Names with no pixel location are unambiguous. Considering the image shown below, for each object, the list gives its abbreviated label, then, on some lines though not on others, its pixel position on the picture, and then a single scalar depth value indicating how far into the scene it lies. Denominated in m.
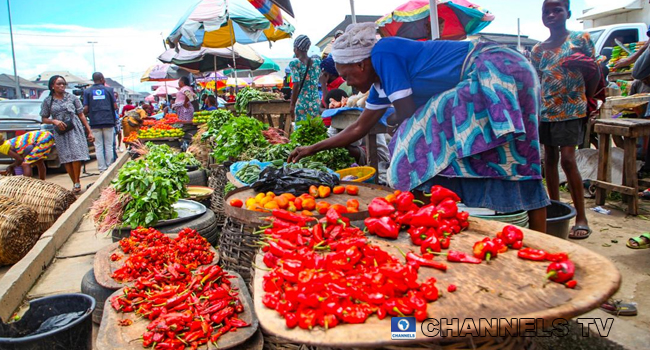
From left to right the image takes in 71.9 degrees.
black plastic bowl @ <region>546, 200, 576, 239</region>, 3.29
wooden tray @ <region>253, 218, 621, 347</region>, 1.39
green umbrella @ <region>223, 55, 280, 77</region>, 21.43
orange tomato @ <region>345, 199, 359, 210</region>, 2.75
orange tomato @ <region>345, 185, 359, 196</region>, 3.21
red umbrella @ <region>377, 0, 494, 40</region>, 7.43
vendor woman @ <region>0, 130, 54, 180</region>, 8.62
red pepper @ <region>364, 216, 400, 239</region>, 2.15
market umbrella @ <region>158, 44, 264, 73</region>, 14.72
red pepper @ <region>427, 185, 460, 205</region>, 2.33
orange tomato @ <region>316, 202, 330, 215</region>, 2.69
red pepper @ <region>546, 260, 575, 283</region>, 1.60
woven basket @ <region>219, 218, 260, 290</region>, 2.81
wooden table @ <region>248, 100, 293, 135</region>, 8.16
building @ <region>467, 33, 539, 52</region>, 12.48
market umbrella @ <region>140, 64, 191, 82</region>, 21.69
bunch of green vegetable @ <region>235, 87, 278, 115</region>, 8.52
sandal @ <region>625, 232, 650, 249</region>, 4.04
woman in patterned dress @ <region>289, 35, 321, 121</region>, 7.40
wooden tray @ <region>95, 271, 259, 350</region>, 2.49
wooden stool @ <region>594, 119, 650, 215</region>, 5.00
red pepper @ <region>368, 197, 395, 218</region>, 2.28
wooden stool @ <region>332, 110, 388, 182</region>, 4.72
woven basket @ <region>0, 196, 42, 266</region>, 5.10
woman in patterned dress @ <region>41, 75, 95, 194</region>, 8.14
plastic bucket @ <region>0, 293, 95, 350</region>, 2.47
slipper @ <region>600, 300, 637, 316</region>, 2.96
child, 4.19
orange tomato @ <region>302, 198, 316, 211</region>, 2.80
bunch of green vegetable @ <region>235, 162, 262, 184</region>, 4.21
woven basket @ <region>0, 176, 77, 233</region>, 6.13
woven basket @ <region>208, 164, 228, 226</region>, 5.70
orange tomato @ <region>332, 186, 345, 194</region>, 3.26
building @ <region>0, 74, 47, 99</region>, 55.29
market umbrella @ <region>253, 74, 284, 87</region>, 29.26
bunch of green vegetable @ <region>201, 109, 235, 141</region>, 7.54
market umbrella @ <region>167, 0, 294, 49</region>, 9.16
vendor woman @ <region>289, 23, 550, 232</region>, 2.61
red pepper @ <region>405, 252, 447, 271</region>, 1.79
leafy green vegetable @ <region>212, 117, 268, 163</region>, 6.02
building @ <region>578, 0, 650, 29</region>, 12.66
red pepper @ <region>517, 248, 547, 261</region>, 1.78
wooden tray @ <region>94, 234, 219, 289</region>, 3.28
